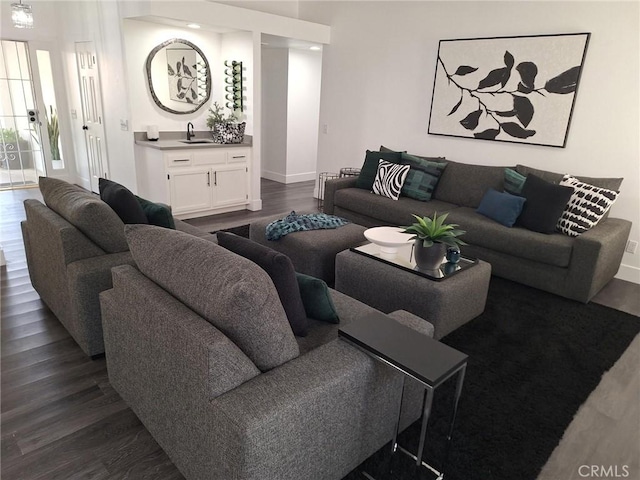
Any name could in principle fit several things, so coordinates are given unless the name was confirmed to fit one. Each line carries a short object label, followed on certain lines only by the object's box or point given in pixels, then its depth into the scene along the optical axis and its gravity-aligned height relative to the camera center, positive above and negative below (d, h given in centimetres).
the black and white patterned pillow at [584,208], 338 -68
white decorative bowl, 299 -88
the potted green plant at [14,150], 616 -82
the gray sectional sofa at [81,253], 221 -82
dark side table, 134 -77
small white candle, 507 -39
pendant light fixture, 446 +77
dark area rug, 181 -139
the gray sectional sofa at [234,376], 125 -82
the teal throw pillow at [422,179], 450 -68
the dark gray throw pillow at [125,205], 237 -58
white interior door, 545 -19
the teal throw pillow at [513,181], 384 -57
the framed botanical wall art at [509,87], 388 +26
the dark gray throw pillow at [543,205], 345 -69
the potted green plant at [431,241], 256 -75
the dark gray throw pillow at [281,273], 158 -60
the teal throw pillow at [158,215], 247 -65
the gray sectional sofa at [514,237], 328 -96
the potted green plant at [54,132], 643 -57
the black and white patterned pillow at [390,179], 454 -71
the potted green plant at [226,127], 531 -31
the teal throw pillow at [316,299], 185 -80
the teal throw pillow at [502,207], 365 -77
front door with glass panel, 599 -43
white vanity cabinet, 479 -87
